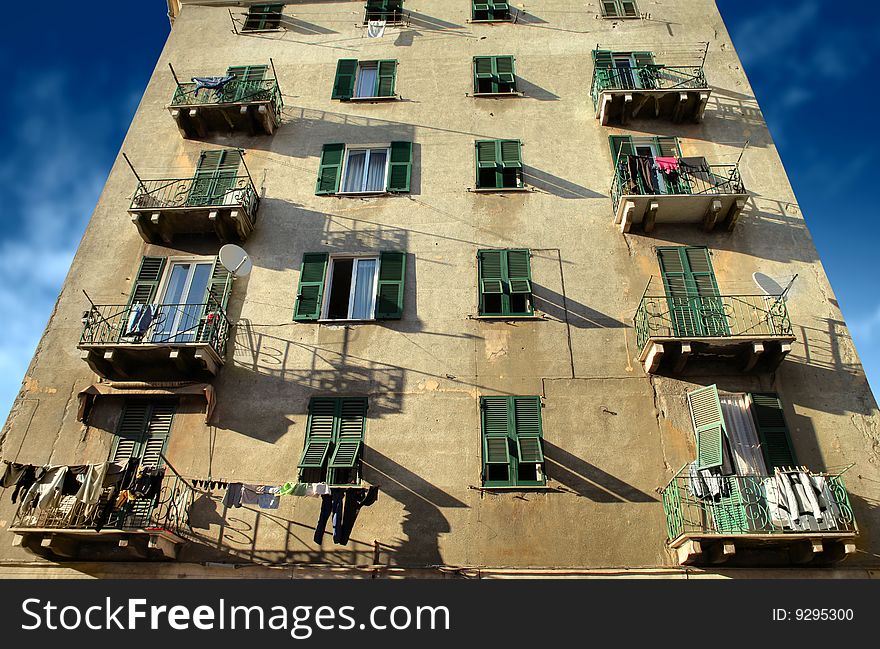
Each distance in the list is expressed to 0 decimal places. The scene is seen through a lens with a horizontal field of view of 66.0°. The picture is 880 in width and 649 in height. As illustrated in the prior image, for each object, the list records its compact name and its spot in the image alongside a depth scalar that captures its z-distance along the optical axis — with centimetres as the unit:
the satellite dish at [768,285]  1464
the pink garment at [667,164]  1606
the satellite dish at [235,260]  1489
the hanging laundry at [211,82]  1841
